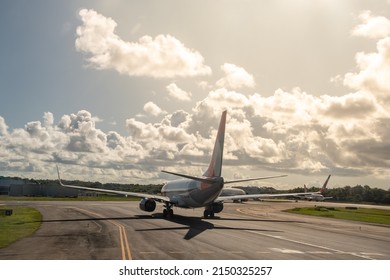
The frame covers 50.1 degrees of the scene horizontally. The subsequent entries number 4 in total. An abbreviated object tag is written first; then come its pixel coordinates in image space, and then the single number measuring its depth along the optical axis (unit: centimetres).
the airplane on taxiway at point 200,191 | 5128
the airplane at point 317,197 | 18028
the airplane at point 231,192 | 16012
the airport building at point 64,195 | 19900
